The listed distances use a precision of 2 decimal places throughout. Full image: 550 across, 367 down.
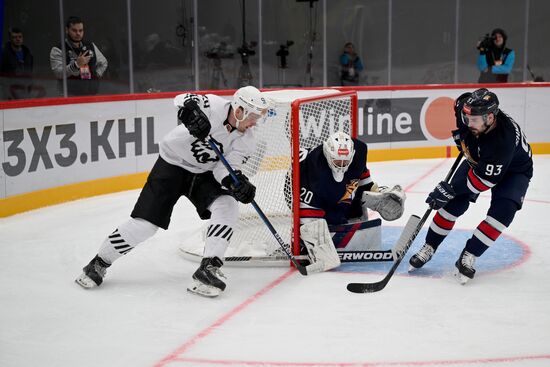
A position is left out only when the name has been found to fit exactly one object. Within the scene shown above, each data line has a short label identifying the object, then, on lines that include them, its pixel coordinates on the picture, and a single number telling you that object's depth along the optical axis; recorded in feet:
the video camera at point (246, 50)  60.13
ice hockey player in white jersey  25.07
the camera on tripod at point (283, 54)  61.72
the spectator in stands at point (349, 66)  61.98
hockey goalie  27.40
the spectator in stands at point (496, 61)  59.82
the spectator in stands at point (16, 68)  43.65
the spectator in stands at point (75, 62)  46.42
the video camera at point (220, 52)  58.44
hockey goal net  28.50
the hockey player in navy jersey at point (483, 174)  25.45
